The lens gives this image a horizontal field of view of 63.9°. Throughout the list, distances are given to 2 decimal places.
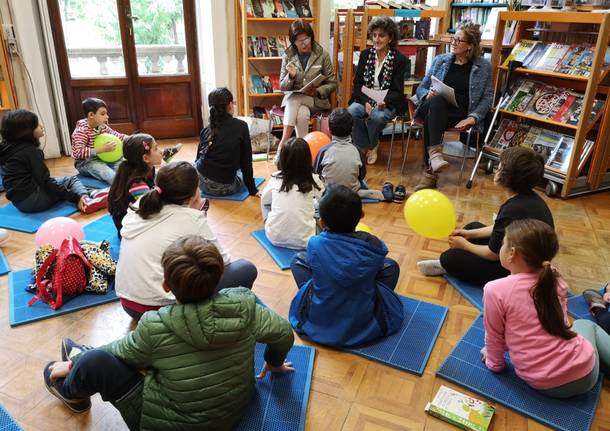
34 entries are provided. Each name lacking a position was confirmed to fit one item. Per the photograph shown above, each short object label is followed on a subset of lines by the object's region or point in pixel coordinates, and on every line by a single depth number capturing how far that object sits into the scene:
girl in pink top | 1.79
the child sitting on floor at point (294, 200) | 2.98
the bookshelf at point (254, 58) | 5.06
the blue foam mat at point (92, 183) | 4.10
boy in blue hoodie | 2.12
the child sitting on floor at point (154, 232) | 2.04
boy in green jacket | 1.44
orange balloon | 4.20
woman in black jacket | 4.56
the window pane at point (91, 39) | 4.92
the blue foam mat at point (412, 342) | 2.15
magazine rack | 3.79
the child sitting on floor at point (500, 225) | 2.33
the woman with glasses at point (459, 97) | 4.23
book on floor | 1.83
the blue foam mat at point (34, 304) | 2.43
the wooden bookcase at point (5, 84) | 4.35
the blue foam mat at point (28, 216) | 3.44
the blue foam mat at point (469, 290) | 2.60
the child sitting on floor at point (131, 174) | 2.79
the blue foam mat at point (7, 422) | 1.78
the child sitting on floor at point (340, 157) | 3.59
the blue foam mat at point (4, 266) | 2.86
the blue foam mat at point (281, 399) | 1.80
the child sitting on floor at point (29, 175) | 3.48
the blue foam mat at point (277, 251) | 2.97
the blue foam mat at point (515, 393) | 1.86
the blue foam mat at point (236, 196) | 4.02
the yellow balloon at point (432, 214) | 2.73
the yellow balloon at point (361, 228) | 2.84
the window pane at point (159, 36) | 5.19
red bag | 2.50
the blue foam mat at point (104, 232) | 3.15
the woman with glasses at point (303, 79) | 4.80
